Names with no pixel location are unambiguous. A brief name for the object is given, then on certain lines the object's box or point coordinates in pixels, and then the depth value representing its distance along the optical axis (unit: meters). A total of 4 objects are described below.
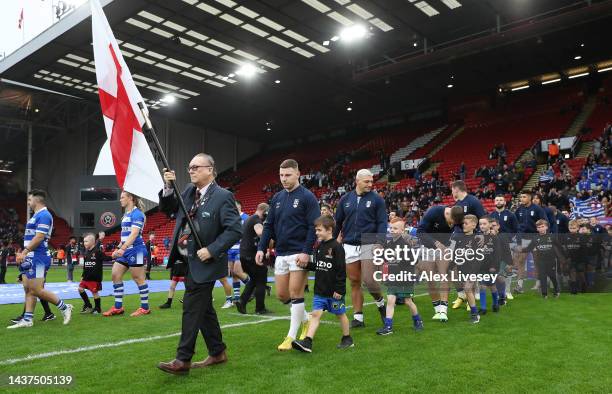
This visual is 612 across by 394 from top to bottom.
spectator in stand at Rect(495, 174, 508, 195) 19.93
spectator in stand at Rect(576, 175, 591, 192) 16.40
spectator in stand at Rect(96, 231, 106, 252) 8.23
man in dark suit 3.89
